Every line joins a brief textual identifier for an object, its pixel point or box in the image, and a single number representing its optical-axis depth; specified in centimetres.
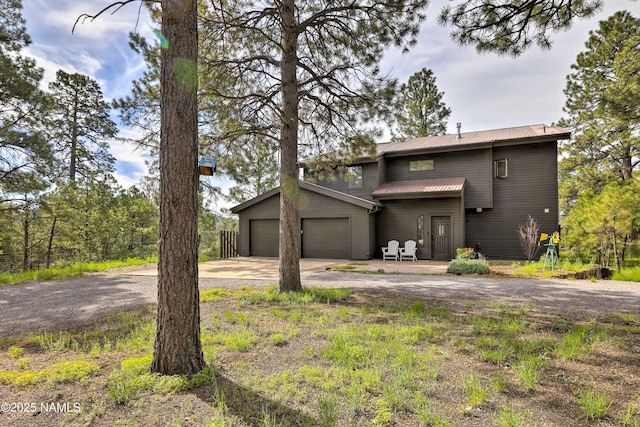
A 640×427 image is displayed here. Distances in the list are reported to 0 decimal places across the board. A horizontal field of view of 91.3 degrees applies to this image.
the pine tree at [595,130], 1364
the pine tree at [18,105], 935
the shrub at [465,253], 1076
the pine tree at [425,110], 2350
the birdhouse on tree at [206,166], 305
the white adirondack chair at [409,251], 1330
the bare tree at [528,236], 1188
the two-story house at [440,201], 1299
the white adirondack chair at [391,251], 1341
